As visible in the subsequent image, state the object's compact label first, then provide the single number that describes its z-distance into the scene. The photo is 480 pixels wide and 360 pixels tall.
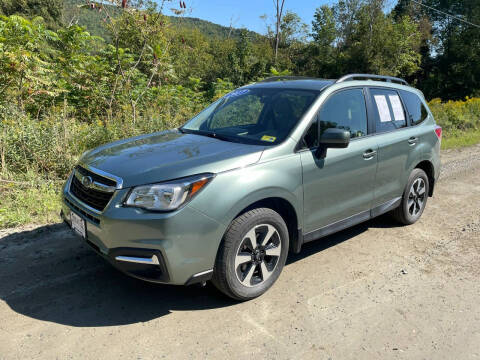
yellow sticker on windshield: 3.40
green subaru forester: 2.70
